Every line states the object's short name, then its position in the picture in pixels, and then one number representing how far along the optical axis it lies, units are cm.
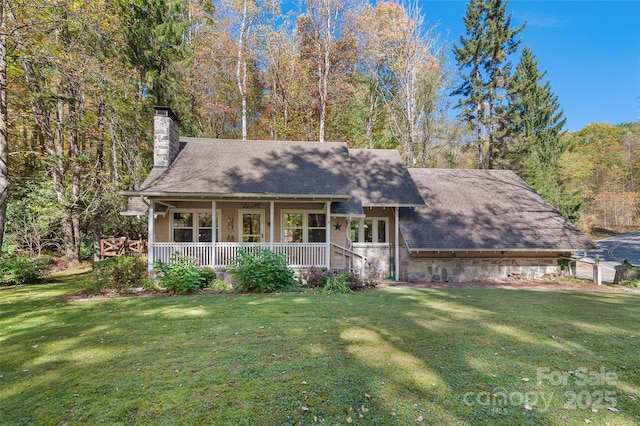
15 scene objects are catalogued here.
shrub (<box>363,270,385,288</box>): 1026
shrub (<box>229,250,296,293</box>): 923
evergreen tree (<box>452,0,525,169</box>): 2152
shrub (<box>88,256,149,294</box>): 911
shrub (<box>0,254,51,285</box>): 1060
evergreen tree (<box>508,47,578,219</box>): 2006
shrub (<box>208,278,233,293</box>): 955
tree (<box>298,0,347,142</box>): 2056
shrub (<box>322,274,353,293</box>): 927
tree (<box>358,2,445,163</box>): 2116
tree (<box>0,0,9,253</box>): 620
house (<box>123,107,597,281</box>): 1061
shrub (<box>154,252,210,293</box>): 911
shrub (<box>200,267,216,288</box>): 976
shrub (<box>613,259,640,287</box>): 1126
